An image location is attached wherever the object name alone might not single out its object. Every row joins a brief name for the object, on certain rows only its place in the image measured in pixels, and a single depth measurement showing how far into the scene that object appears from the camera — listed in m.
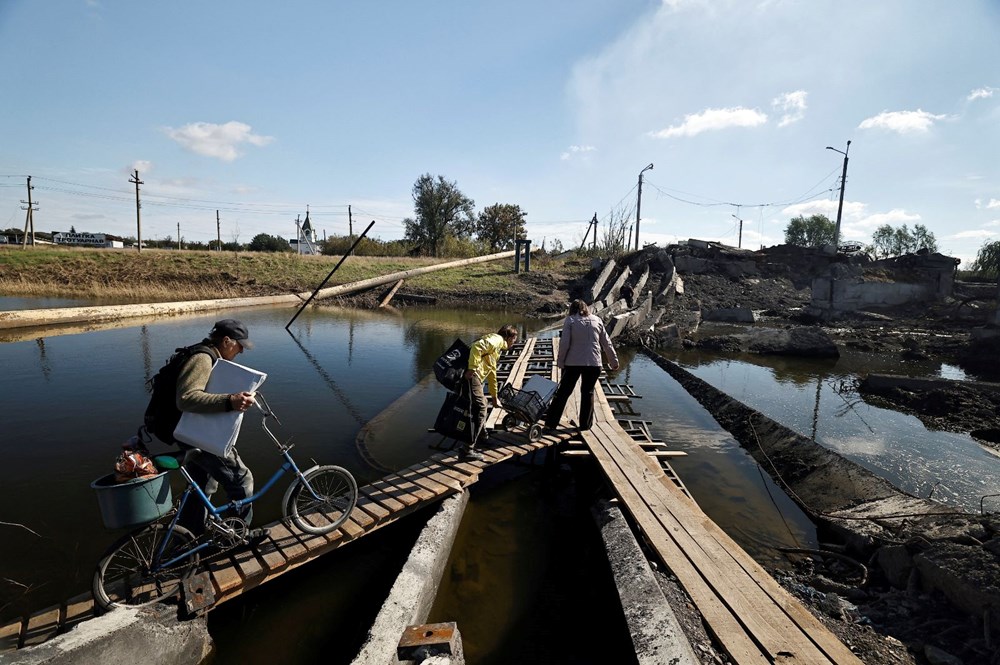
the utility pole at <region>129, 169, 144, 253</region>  36.06
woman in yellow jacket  5.53
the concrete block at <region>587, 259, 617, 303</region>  25.18
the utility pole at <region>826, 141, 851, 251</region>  30.03
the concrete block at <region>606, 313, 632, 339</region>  16.72
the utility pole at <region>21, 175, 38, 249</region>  39.09
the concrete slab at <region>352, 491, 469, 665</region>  3.04
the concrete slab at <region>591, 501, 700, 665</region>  2.94
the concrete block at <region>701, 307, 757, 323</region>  22.59
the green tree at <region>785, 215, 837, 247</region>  80.44
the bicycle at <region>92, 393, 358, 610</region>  3.14
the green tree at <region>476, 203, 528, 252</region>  53.22
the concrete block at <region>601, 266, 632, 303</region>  23.12
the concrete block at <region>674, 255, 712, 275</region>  30.75
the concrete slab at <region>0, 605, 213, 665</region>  2.57
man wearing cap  3.19
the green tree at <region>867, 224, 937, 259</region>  77.12
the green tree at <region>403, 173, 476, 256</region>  47.72
